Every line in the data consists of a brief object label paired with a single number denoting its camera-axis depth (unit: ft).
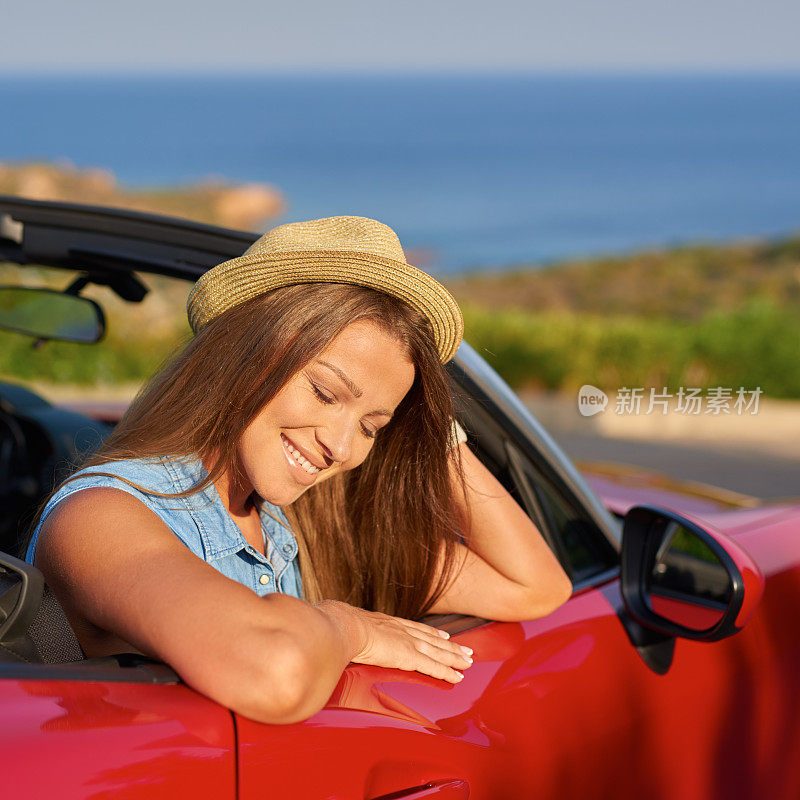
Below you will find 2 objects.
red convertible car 7.12
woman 7.32
